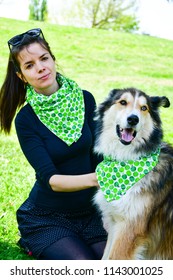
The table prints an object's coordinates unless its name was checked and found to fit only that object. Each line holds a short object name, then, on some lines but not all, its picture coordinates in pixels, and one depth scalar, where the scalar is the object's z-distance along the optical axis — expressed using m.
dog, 2.98
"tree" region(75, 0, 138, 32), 14.53
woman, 3.17
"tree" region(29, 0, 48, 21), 14.35
